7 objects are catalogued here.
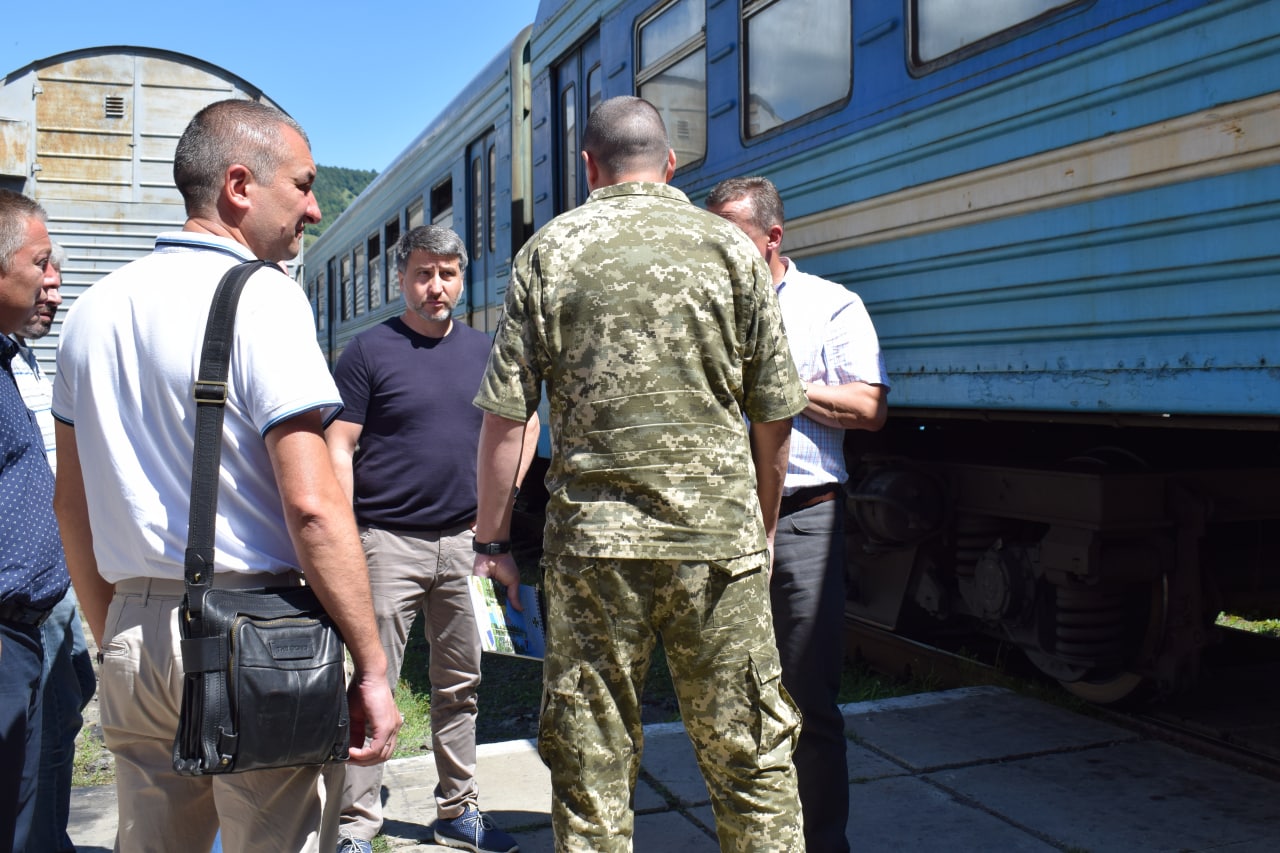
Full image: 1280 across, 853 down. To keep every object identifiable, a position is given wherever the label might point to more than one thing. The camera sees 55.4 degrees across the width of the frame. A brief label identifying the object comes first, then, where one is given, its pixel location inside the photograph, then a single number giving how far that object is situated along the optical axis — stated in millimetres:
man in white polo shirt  1915
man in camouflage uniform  2328
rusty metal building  10078
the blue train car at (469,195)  8438
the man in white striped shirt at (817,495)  2984
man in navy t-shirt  3498
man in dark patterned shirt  2344
